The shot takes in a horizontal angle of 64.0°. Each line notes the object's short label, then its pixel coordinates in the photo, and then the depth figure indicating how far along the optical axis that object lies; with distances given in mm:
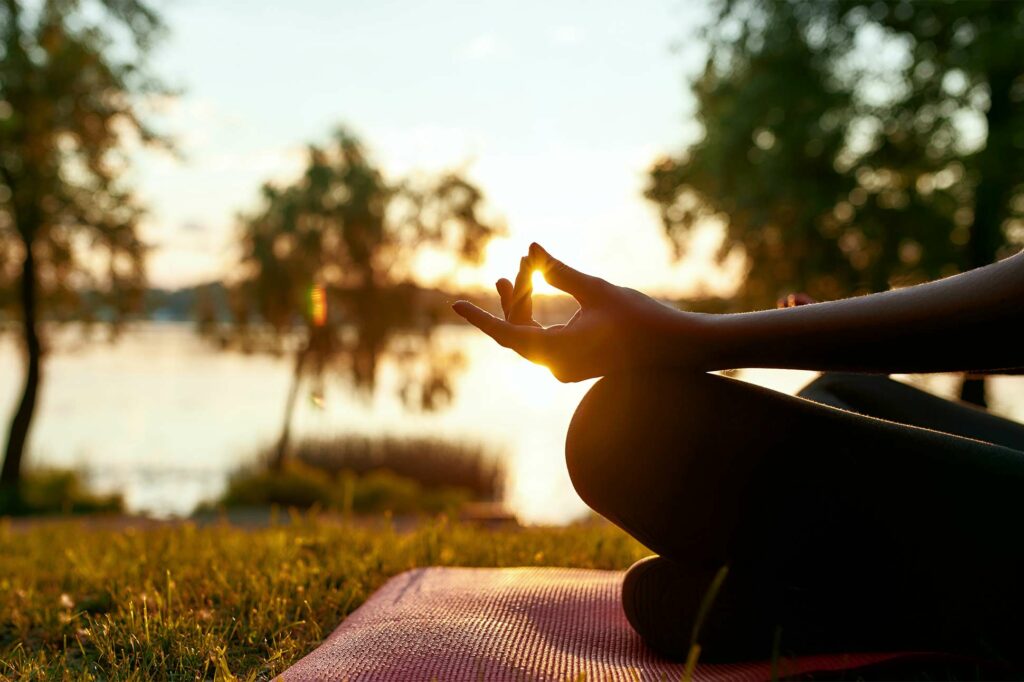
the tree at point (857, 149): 11195
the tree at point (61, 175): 11453
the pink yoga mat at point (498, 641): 1375
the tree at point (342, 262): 16688
